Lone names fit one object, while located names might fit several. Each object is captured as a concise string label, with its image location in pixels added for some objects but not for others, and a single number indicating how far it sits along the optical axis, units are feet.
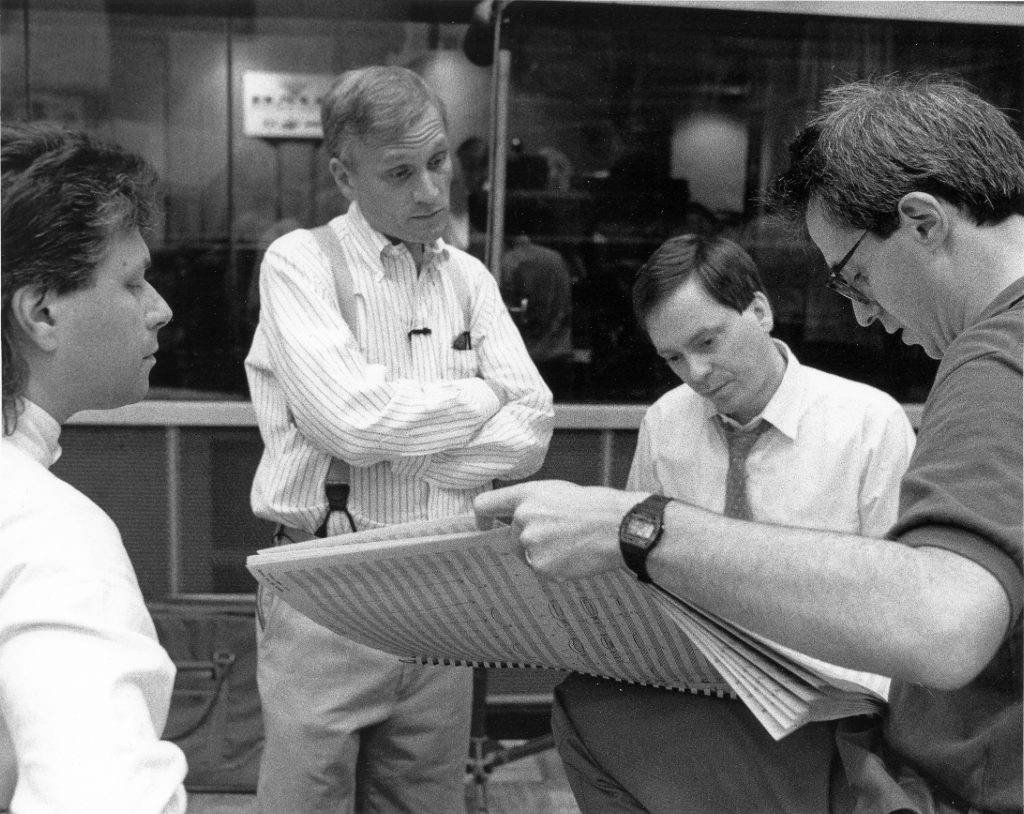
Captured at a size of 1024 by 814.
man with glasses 3.07
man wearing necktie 6.42
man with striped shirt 6.47
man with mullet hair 2.97
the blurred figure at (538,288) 10.19
